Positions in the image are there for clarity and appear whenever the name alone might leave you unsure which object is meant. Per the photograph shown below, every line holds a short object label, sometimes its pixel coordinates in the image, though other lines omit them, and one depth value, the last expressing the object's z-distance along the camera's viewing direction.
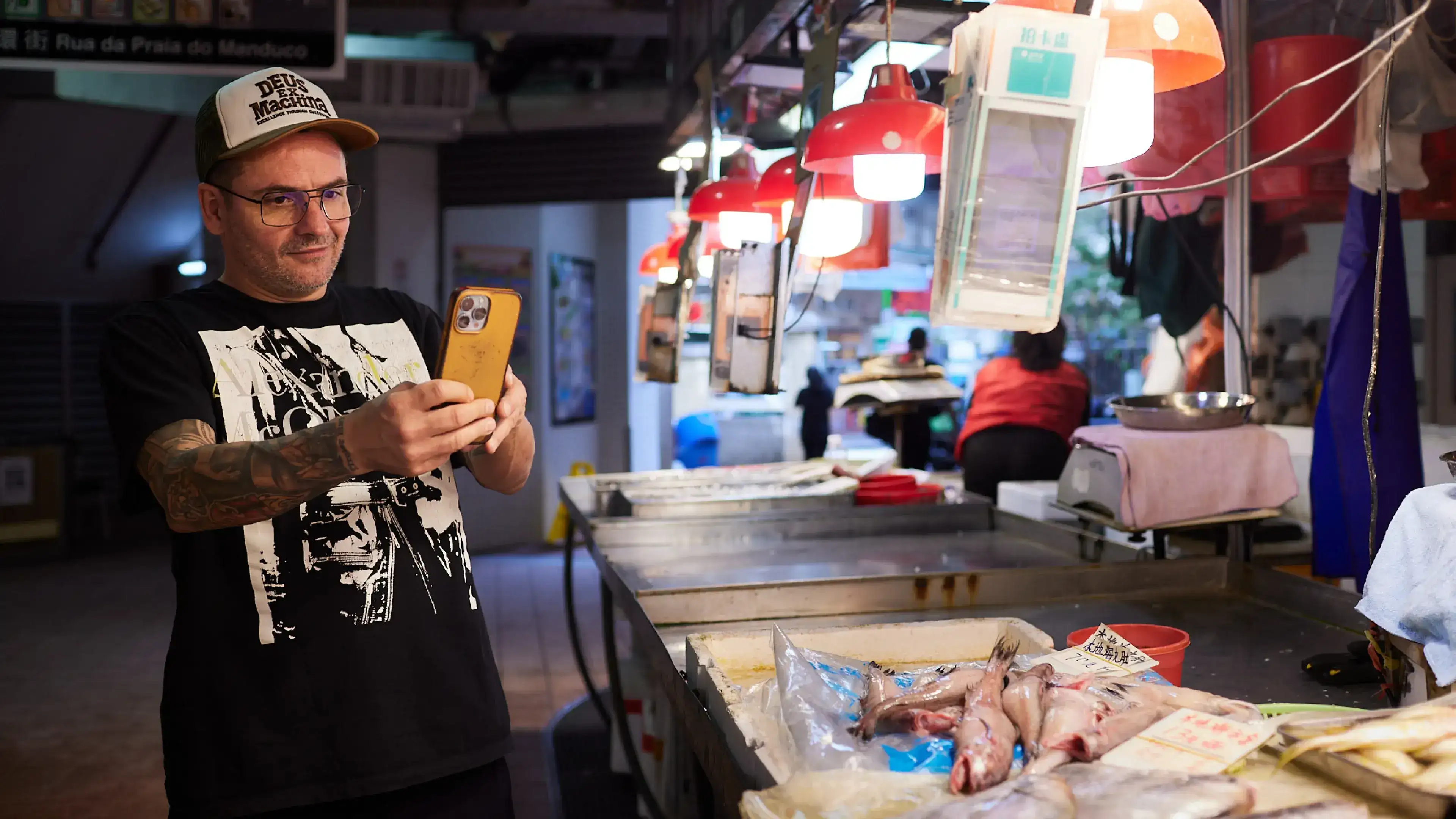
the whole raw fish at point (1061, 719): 1.17
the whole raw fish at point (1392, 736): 1.13
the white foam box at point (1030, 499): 3.78
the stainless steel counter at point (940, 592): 1.88
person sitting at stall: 5.04
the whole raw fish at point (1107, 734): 1.19
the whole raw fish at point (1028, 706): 1.24
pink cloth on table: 2.61
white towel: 1.41
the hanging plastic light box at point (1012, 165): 1.32
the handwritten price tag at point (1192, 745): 1.13
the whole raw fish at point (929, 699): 1.31
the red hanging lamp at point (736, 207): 3.19
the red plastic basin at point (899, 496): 3.70
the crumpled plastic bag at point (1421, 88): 2.70
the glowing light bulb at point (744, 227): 3.27
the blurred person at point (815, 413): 10.10
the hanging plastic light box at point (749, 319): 3.16
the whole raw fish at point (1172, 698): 1.28
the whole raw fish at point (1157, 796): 1.00
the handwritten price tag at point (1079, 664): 1.43
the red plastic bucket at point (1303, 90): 3.07
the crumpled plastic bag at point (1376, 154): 2.65
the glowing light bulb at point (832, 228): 2.88
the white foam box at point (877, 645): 1.65
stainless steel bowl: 2.70
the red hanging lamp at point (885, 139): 1.89
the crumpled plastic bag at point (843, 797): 1.09
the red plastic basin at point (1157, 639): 1.58
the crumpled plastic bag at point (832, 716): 1.22
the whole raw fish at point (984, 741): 1.15
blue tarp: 2.80
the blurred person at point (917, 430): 6.61
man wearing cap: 1.49
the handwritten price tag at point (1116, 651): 1.48
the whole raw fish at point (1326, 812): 0.99
